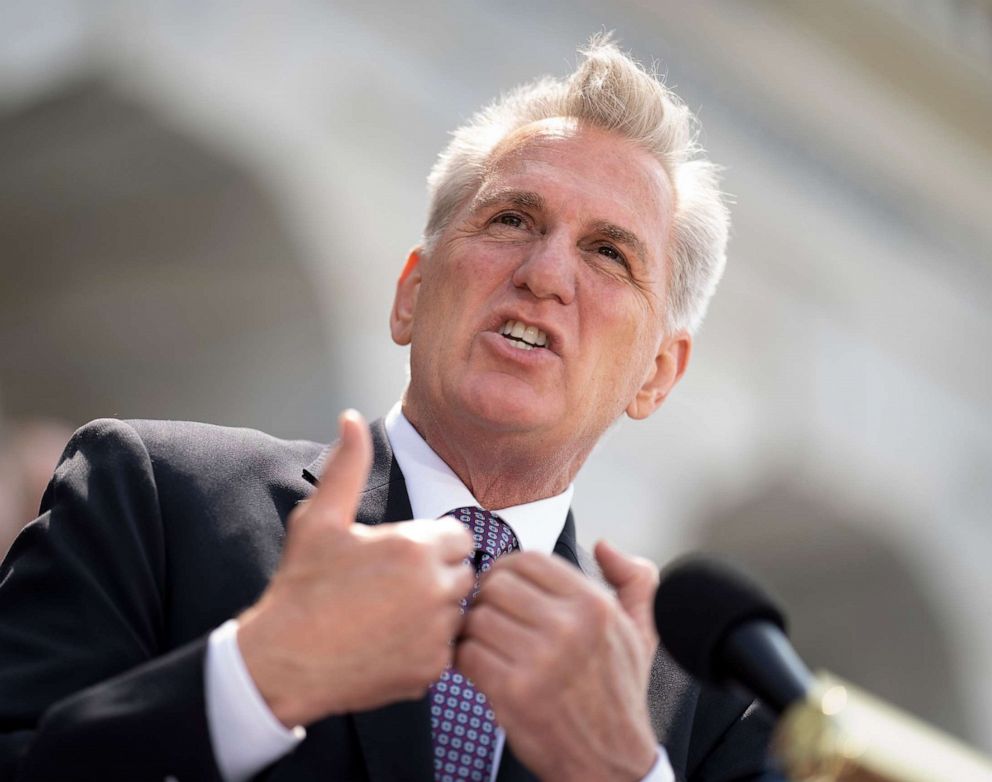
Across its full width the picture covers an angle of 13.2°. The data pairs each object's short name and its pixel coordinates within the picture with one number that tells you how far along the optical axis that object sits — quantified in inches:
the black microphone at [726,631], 85.9
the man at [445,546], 87.5
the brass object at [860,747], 83.8
